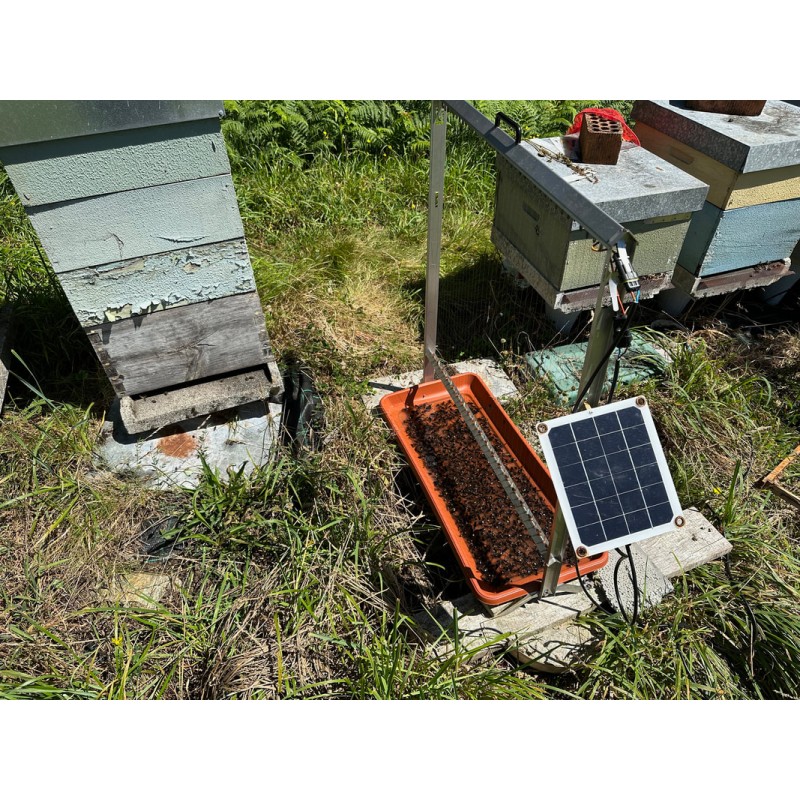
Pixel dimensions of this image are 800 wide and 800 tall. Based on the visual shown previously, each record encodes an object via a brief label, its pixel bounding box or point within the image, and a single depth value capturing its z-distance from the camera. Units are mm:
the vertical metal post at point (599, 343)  1766
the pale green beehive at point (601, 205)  3078
